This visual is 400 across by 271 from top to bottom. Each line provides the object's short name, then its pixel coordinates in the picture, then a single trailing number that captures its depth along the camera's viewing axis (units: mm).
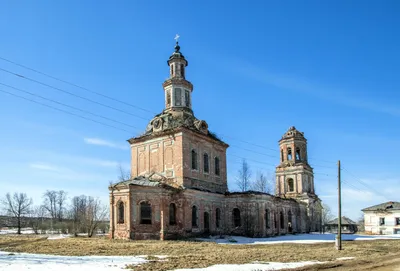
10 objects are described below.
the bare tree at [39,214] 96625
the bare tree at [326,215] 88225
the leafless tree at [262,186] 64312
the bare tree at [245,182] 61325
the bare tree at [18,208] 75231
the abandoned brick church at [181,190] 30734
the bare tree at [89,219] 40169
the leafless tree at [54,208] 95000
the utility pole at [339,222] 22984
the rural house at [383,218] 60562
